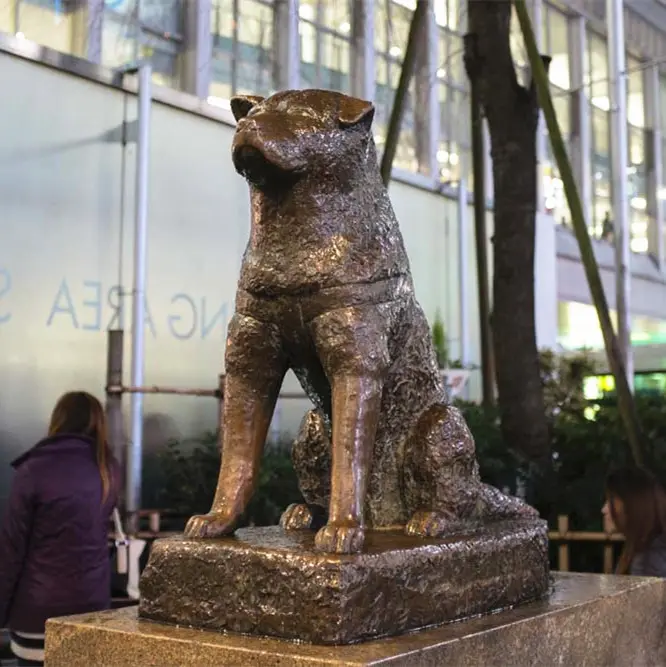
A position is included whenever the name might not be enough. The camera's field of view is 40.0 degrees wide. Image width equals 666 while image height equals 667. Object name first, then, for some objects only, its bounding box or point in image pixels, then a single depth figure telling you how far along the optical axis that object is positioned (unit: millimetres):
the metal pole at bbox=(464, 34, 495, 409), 5465
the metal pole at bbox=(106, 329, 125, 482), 4703
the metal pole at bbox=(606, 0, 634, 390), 5195
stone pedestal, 1381
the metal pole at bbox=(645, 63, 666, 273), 11812
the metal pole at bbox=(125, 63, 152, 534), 5113
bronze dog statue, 1611
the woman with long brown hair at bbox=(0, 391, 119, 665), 2824
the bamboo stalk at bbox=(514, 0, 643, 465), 3746
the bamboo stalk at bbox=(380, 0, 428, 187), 4234
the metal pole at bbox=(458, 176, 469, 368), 8156
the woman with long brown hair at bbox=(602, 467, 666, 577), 2803
